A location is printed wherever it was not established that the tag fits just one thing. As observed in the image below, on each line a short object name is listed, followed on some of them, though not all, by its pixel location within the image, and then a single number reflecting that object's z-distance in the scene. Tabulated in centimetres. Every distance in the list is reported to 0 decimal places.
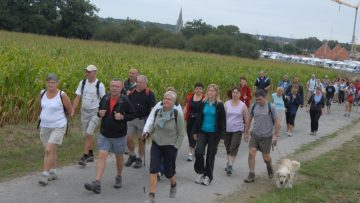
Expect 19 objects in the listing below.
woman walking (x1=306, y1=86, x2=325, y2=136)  1648
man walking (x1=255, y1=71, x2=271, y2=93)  1880
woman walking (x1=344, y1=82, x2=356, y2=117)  2365
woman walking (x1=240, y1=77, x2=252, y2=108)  1429
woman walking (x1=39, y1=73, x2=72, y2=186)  787
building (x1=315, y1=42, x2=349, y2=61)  11986
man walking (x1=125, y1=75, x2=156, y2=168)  919
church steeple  14290
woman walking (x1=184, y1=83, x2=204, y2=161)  977
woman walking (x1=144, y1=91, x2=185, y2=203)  755
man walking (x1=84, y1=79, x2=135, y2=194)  778
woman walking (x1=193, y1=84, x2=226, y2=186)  875
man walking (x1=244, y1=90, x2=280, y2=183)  924
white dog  898
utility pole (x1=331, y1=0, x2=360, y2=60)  10965
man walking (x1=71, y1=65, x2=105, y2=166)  930
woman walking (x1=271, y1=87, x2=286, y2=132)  1438
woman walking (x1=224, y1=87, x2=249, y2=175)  962
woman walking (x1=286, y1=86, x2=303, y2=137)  1598
